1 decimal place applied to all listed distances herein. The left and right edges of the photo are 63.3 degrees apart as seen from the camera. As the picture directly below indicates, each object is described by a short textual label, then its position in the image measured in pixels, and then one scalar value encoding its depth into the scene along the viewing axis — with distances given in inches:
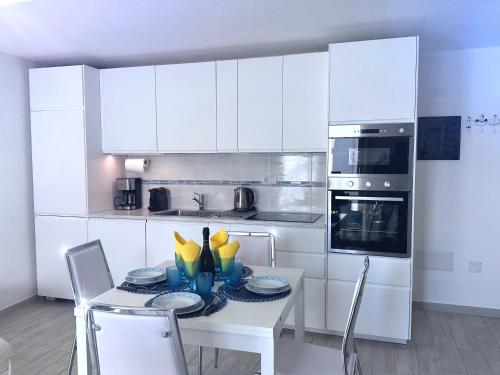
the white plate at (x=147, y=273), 80.7
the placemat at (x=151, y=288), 76.2
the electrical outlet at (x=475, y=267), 137.0
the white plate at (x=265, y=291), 73.2
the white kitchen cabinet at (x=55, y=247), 144.1
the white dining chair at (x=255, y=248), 103.0
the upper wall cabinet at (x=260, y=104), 129.3
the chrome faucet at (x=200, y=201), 154.6
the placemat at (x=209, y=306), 63.2
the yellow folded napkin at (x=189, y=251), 73.7
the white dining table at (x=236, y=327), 59.7
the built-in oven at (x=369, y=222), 113.7
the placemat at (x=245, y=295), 71.1
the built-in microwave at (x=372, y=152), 112.3
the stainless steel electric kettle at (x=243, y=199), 145.1
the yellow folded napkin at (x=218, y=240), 84.1
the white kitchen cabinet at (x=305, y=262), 121.4
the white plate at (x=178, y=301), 64.8
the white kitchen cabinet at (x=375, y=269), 113.9
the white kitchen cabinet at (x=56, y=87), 140.6
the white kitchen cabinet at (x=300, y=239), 121.0
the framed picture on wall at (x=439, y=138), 135.9
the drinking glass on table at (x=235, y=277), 78.7
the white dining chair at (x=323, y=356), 68.1
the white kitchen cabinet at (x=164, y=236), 132.2
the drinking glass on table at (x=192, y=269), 74.7
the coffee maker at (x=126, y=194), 155.1
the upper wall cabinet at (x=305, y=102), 124.8
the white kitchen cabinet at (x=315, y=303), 121.7
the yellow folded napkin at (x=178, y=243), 76.1
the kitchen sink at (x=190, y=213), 147.6
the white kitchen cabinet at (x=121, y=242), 138.2
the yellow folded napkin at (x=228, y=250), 79.0
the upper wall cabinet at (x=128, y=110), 142.9
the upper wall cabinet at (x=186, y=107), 136.9
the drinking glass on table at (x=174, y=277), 76.0
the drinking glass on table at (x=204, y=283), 71.2
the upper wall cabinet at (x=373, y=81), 111.6
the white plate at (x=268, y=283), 74.5
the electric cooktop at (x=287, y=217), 129.8
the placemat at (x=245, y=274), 83.8
